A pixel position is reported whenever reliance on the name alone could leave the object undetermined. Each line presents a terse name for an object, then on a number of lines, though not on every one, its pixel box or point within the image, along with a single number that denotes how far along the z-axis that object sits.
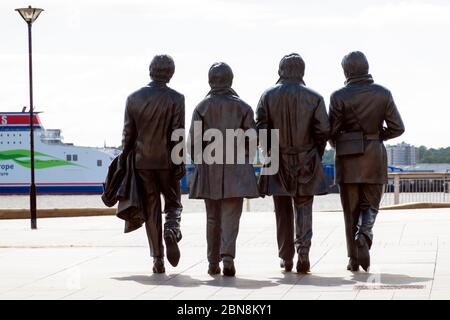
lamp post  23.32
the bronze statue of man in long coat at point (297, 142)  11.17
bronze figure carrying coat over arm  11.29
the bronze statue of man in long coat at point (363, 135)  11.23
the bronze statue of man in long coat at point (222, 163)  11.10
